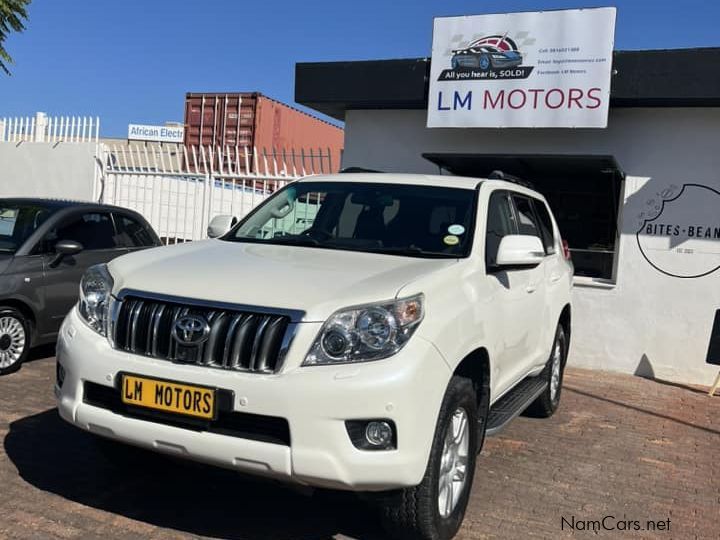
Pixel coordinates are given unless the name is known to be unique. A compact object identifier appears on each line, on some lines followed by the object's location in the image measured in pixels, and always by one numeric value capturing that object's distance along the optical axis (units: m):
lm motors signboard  7.73
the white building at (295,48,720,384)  7.80
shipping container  17.69
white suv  2.85
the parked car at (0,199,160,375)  6.12
